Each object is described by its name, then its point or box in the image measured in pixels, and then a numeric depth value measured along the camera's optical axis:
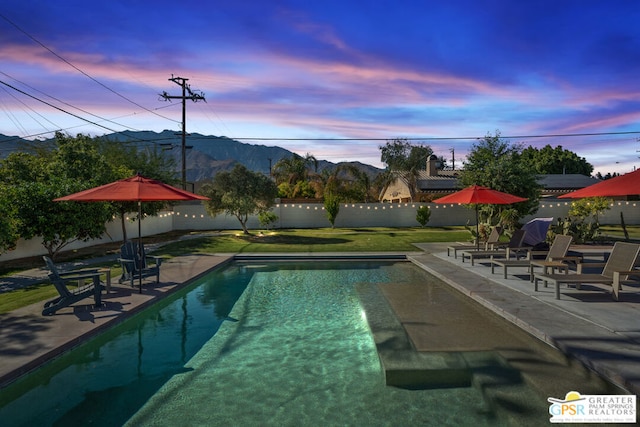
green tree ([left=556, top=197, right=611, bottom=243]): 16.69
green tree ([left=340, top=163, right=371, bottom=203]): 35.75
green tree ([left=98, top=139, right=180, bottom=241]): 19.16
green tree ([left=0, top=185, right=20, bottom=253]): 9.39
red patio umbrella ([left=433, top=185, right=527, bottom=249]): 11.90
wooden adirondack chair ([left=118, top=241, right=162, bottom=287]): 8.54
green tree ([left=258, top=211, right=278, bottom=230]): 24.75
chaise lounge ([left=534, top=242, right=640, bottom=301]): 7.20
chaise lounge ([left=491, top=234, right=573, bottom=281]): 9.30
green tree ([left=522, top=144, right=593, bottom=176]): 63.77
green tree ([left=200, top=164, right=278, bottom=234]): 21.17
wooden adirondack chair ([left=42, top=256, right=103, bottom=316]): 6.37
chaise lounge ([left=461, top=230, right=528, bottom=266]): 11.47
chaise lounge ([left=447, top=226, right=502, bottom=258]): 12.93
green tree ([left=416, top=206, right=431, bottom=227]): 28.86
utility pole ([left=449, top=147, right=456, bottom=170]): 81.19
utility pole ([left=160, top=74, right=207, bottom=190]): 34.38
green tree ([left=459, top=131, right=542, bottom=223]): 19.62
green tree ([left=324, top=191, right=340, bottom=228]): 28.08
